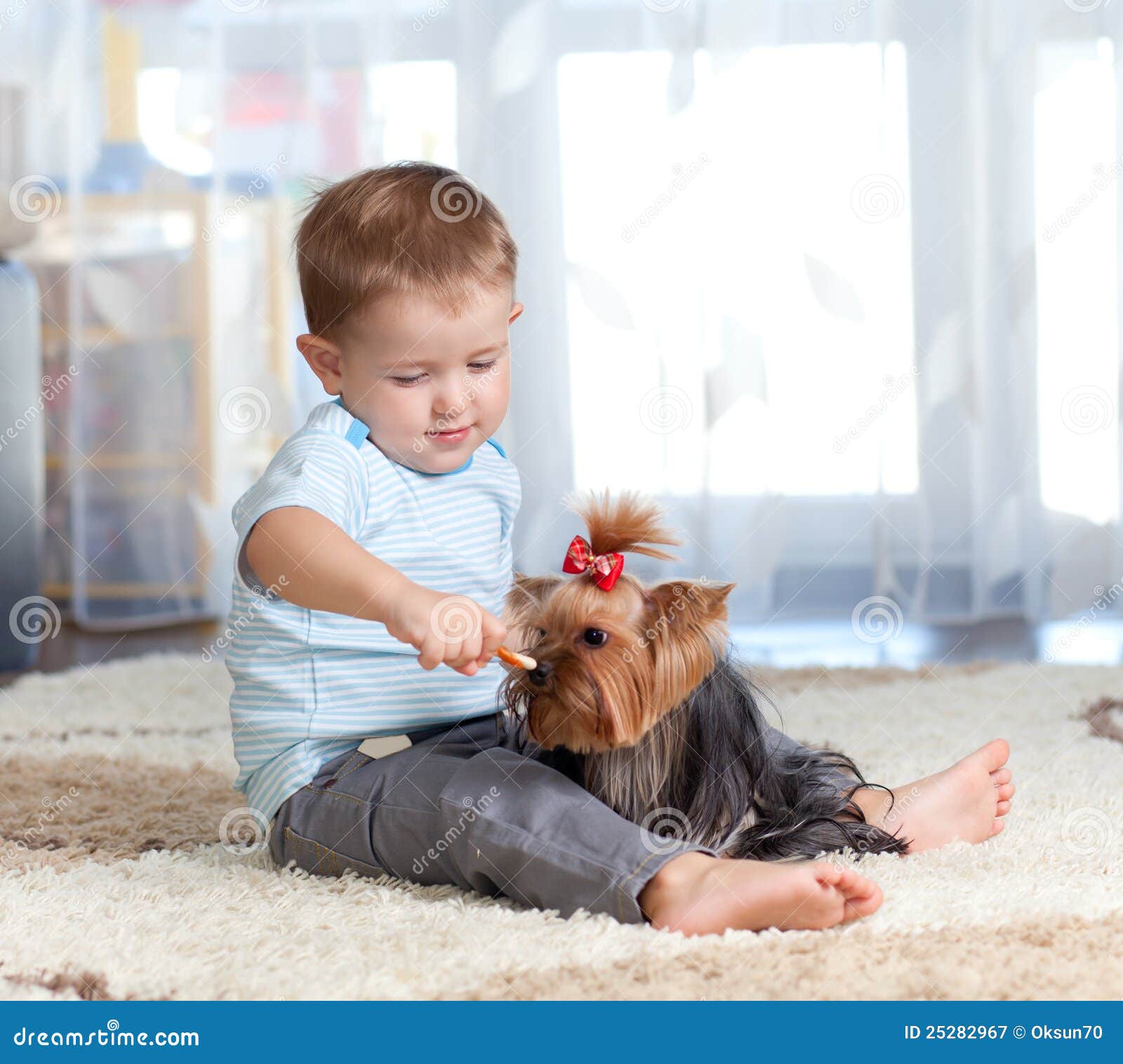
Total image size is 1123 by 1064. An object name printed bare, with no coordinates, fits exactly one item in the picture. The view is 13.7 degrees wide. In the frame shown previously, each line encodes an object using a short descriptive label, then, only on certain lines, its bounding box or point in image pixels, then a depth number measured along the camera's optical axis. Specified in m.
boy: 2.64
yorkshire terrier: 2.64
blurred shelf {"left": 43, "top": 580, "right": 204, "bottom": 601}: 4.92
